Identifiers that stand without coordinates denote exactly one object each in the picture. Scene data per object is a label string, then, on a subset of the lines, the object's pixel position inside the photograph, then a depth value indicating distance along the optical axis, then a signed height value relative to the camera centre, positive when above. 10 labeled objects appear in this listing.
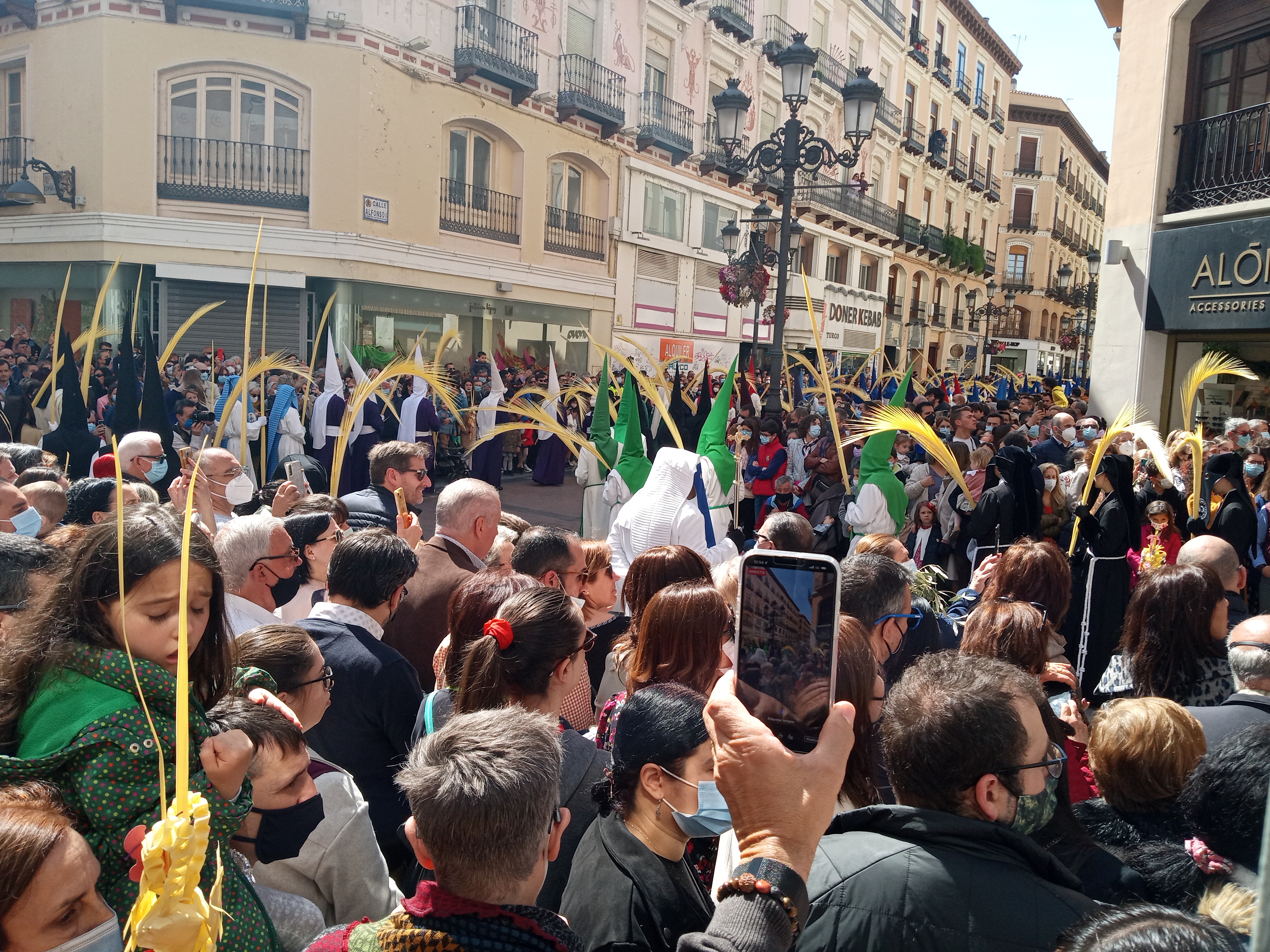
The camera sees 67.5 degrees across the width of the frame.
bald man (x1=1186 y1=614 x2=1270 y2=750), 2.67 -0.80
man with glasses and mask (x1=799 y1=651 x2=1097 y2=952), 1.58 -0.78
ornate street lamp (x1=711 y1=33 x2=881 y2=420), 9.55 +2.79
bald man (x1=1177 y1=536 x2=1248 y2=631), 4.09 -0.60
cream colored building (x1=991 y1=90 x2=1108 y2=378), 45.38 +8.99
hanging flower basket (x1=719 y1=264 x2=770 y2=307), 13.16 +1.56
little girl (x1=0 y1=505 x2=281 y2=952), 1.61 -0.62
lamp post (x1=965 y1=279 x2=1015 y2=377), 31.97 +3.69
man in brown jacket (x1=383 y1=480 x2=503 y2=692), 3.85 -0.80
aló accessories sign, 10.54 +1.63
